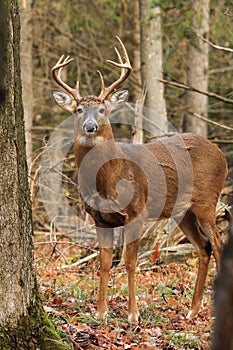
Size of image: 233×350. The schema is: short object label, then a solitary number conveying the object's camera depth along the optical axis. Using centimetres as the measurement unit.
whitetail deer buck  1391
